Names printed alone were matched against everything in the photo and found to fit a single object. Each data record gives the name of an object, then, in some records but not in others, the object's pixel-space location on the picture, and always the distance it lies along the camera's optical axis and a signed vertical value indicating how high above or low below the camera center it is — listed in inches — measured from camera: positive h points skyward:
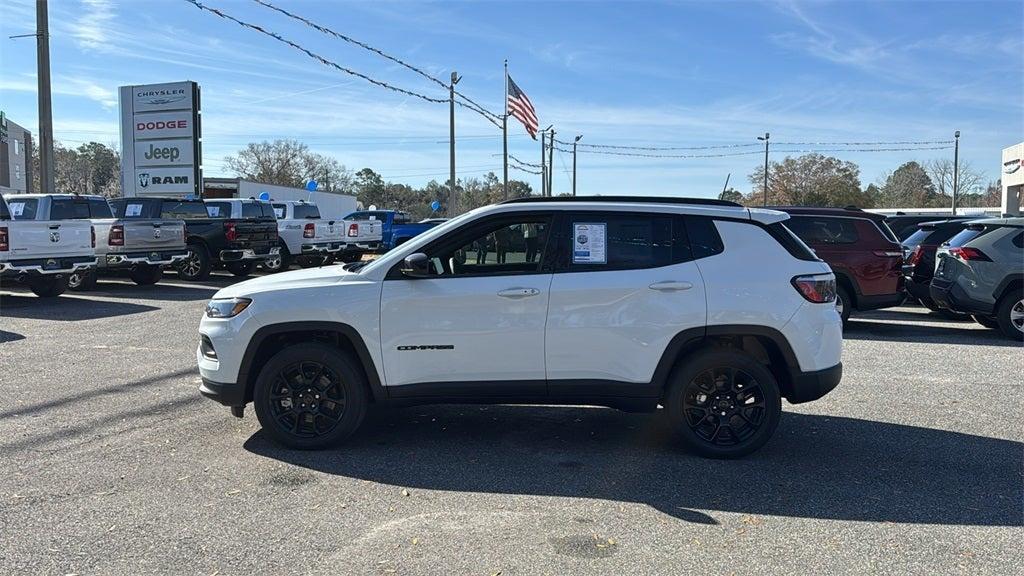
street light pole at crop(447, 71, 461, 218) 1349.9 +137.6
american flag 1318.9 +232.9
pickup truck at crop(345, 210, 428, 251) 1031.2 +23.3
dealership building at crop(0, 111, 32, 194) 2447.6 +268.6
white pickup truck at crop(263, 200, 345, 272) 820.0 +9.6
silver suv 411.8 -15.9
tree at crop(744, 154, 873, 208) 2819.9 +244.1
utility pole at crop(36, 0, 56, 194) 684.7 +126.7
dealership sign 1016.9 +136.4
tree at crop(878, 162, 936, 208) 3122.5 +233.7
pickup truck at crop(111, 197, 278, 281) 704.4 +6.5
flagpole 1448.8 +202.3
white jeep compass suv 205.9 -21.3
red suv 437.1 -7.2
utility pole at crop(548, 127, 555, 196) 2271.9 +245.9
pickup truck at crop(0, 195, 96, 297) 512.7 -4.0
